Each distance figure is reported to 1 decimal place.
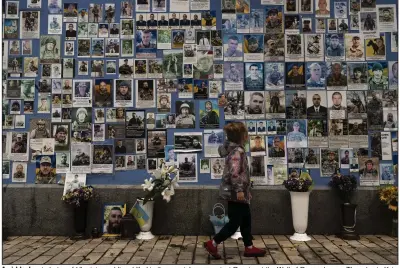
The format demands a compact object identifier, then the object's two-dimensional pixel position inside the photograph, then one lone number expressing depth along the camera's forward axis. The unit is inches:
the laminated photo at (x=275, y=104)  222.4
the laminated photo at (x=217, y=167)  220.2
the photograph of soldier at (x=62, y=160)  222.8
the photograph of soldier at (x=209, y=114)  222.4
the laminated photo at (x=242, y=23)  226.1
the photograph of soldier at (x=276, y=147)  220.8
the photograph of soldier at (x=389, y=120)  220.7
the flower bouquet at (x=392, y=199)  204.7
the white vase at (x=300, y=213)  201.8
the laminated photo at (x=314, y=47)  224.2
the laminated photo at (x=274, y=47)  224.7
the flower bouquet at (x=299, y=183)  200.4
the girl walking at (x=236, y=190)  161.5
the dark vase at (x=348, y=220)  202.2
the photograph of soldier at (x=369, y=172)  219.0
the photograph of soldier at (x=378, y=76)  222.5
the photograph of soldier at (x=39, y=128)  224.1
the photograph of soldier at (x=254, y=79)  223.8
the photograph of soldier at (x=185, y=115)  222.7
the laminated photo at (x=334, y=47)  224.4
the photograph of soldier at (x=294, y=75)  223.5
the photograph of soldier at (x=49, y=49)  226.2
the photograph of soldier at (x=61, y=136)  223.9
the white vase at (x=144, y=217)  204.1
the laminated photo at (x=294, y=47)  224.2
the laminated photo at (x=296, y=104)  222.4
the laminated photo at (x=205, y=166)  220.5
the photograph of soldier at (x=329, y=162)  219.1
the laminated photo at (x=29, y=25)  227.9
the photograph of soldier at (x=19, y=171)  221.9
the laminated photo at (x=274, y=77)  223.8
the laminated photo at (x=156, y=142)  221.6
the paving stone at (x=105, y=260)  161.8
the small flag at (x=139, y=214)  204.1
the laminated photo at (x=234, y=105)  222.2
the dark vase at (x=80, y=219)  207.5
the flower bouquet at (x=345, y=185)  205.5
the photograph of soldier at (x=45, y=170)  221.5
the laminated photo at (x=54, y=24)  227.6
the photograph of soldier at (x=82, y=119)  224.2
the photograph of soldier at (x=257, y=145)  221.3
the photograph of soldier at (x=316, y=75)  223.5
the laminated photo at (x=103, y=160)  222.1
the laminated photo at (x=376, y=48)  223.5
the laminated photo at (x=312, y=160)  219.9
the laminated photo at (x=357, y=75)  223.0
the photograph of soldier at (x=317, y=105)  222.4
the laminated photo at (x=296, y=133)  221.0
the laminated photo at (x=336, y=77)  223.5
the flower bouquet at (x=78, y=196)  205.8
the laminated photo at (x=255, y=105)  222.4
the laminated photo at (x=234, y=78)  223.6
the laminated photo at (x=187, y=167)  220.2
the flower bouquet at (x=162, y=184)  201.9
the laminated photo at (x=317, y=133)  221.3
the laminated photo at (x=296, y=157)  220.1
